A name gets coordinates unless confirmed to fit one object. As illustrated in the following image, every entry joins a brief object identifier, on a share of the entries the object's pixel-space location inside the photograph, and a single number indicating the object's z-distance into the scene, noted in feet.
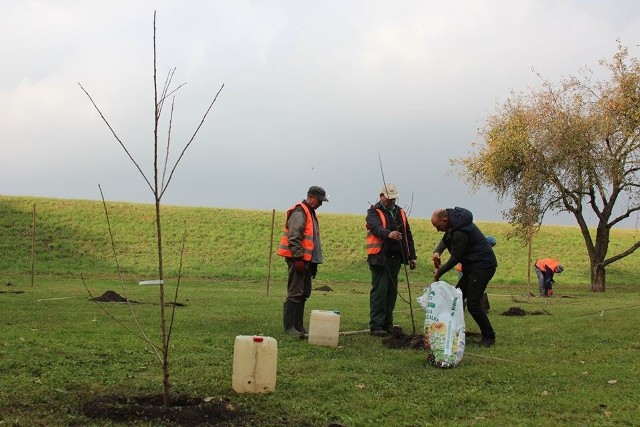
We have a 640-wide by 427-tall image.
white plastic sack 24.73
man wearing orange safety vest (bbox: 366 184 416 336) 32.78
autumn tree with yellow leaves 88.99
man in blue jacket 29.68
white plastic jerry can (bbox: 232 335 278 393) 19.36
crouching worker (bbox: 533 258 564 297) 77.61
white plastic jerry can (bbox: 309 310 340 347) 28.84
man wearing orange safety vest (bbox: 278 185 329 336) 31.55
